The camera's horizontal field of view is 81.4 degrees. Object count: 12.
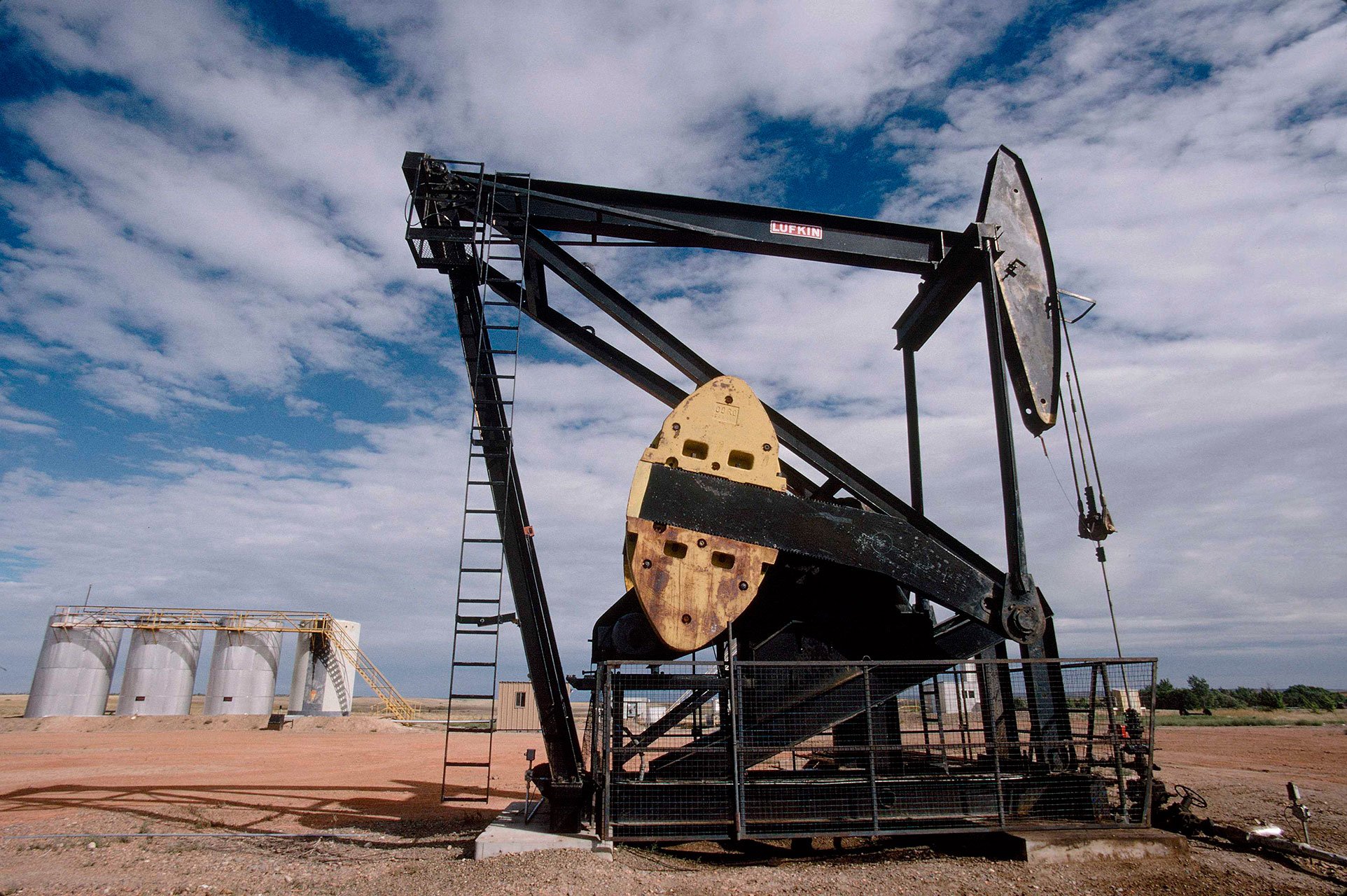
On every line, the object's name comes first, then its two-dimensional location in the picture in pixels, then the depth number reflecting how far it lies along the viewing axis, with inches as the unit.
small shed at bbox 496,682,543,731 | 1135.0
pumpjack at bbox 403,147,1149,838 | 242.7
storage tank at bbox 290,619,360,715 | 1250.0
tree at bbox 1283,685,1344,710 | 1704.0
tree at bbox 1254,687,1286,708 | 1658.5
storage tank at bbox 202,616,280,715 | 1170.0
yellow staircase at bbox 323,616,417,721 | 1270.9
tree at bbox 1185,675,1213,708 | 1620.3
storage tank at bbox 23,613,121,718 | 1125.1
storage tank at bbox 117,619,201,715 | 1149.1
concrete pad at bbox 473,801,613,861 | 231.1
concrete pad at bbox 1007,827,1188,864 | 227.5
